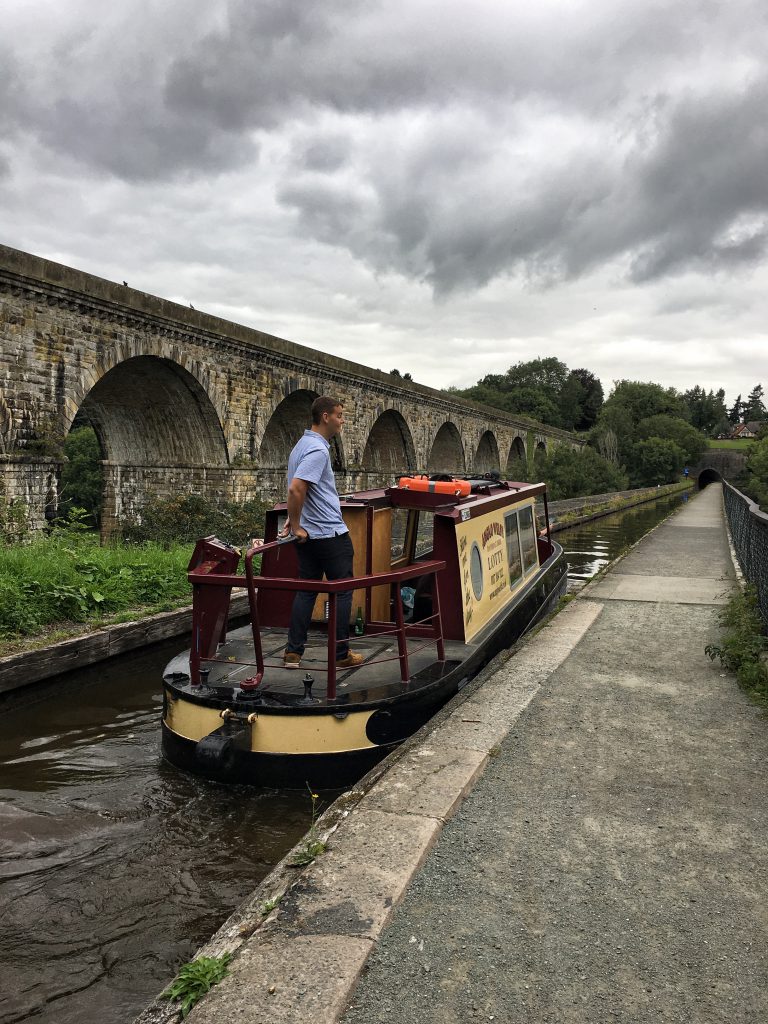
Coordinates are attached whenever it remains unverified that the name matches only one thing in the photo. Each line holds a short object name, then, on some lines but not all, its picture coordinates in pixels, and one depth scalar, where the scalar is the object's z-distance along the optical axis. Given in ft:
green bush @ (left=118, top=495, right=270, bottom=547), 47.65
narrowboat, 13.14
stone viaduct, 37.17
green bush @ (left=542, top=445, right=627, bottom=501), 108.37
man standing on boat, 13.96
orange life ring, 18.38
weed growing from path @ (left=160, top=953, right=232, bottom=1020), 6.30
